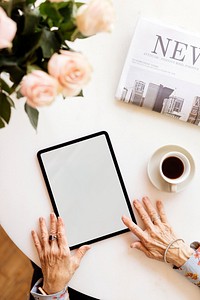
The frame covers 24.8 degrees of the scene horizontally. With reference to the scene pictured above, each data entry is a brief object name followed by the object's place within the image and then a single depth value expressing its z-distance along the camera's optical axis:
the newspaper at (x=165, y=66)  1.01
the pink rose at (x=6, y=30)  0.58
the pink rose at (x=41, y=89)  0.58
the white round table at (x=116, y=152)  1.04
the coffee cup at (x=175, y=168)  1.00
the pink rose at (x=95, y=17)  0.57
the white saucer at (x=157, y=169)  1.02
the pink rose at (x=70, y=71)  0.59
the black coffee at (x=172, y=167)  1.01
